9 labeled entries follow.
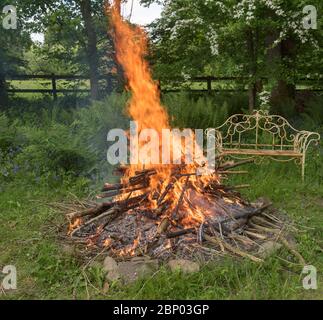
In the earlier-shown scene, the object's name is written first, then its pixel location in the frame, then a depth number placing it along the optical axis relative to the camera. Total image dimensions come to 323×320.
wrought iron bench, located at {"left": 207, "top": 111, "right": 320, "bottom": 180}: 7.83
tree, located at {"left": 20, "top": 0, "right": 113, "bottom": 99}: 11.55
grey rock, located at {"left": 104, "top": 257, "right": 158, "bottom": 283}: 4.30
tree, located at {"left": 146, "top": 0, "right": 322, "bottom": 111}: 8.75
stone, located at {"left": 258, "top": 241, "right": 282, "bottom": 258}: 4.63
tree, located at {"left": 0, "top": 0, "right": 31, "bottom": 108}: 11.87
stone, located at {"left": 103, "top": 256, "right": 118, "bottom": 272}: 4.41
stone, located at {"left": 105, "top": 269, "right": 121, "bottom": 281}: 4.30
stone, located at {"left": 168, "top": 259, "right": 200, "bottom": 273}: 4.33
